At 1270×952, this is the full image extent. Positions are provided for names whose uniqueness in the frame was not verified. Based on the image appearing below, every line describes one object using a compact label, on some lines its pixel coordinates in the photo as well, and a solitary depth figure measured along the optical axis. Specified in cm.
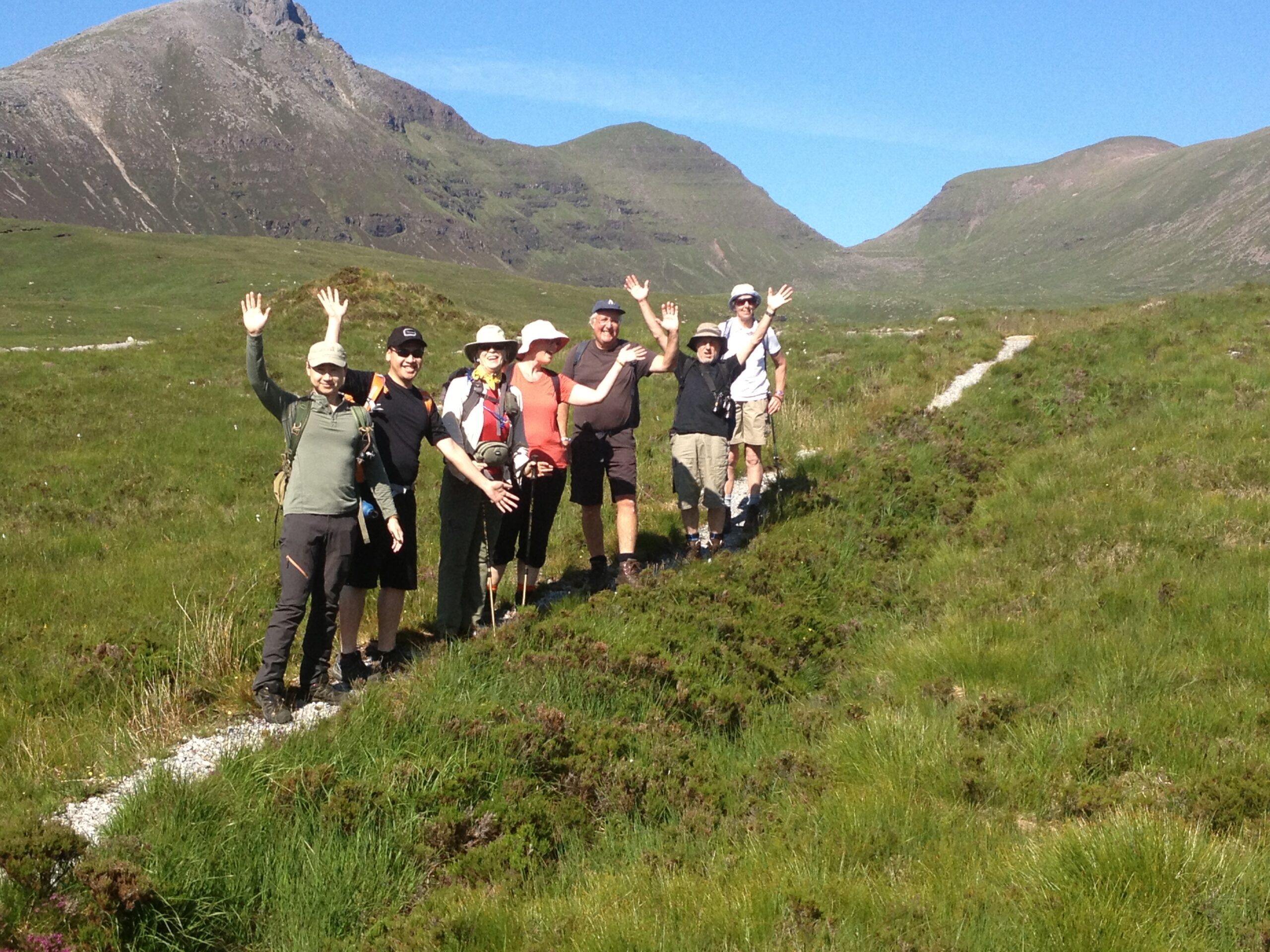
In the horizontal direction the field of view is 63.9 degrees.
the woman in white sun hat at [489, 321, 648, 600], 866
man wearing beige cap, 677
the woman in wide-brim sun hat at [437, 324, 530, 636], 807
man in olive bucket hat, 1042
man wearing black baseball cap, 764
